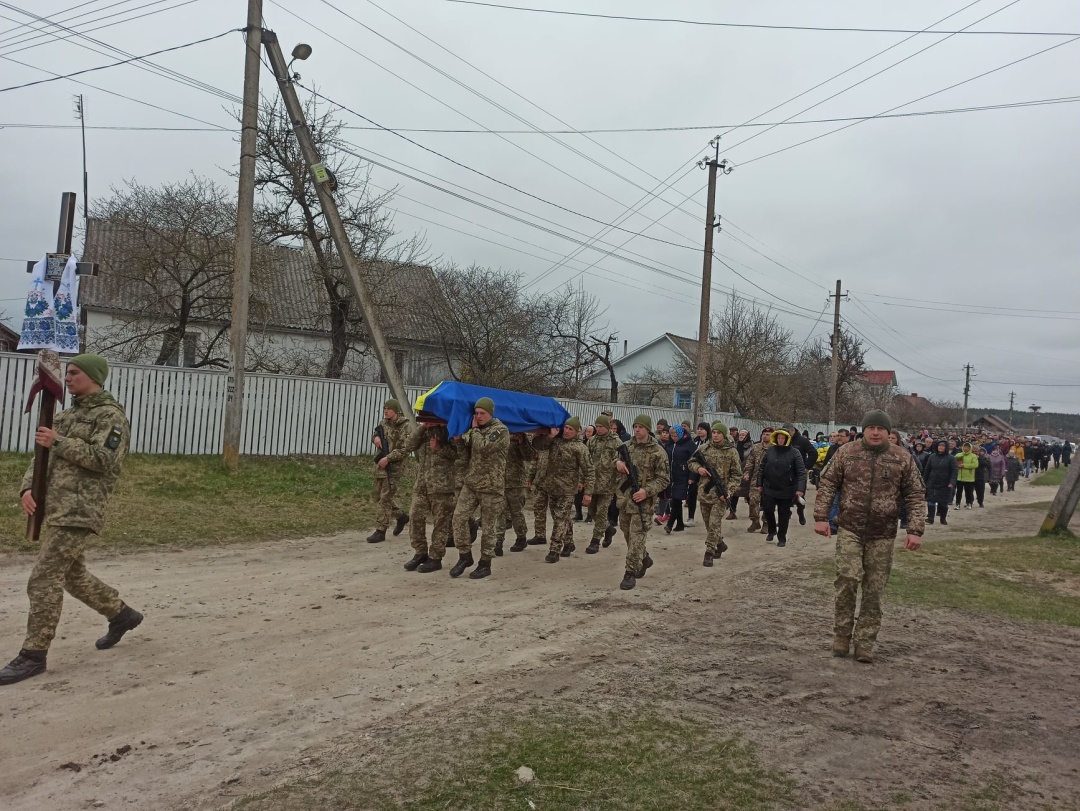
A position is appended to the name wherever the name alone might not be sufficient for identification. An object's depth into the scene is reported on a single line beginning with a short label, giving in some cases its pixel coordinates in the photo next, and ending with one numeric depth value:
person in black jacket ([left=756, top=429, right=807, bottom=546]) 12.45
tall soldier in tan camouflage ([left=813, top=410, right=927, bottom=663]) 6.46
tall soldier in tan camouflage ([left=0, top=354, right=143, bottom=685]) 5.16
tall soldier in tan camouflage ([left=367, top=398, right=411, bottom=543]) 10.98
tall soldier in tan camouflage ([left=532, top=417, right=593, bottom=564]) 11.17
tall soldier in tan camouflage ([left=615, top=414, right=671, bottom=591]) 9.00
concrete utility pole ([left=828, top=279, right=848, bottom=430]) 39.43
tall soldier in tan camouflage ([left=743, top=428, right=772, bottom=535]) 14.71
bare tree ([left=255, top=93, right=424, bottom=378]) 19.80
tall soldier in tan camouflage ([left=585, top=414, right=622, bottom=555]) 11.38
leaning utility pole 13.51
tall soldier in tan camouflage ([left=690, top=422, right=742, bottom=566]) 11.19
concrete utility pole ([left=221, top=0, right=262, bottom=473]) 13.60
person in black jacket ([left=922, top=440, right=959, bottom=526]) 16.81
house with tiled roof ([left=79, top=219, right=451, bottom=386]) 20.52
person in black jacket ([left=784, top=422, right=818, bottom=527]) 13.61
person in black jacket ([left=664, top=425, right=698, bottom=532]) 13.78
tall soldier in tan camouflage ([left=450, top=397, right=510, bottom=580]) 8.88
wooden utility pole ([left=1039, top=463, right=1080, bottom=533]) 14.73
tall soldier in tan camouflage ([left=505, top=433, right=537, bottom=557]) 10.93
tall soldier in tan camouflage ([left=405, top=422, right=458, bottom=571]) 9.09
